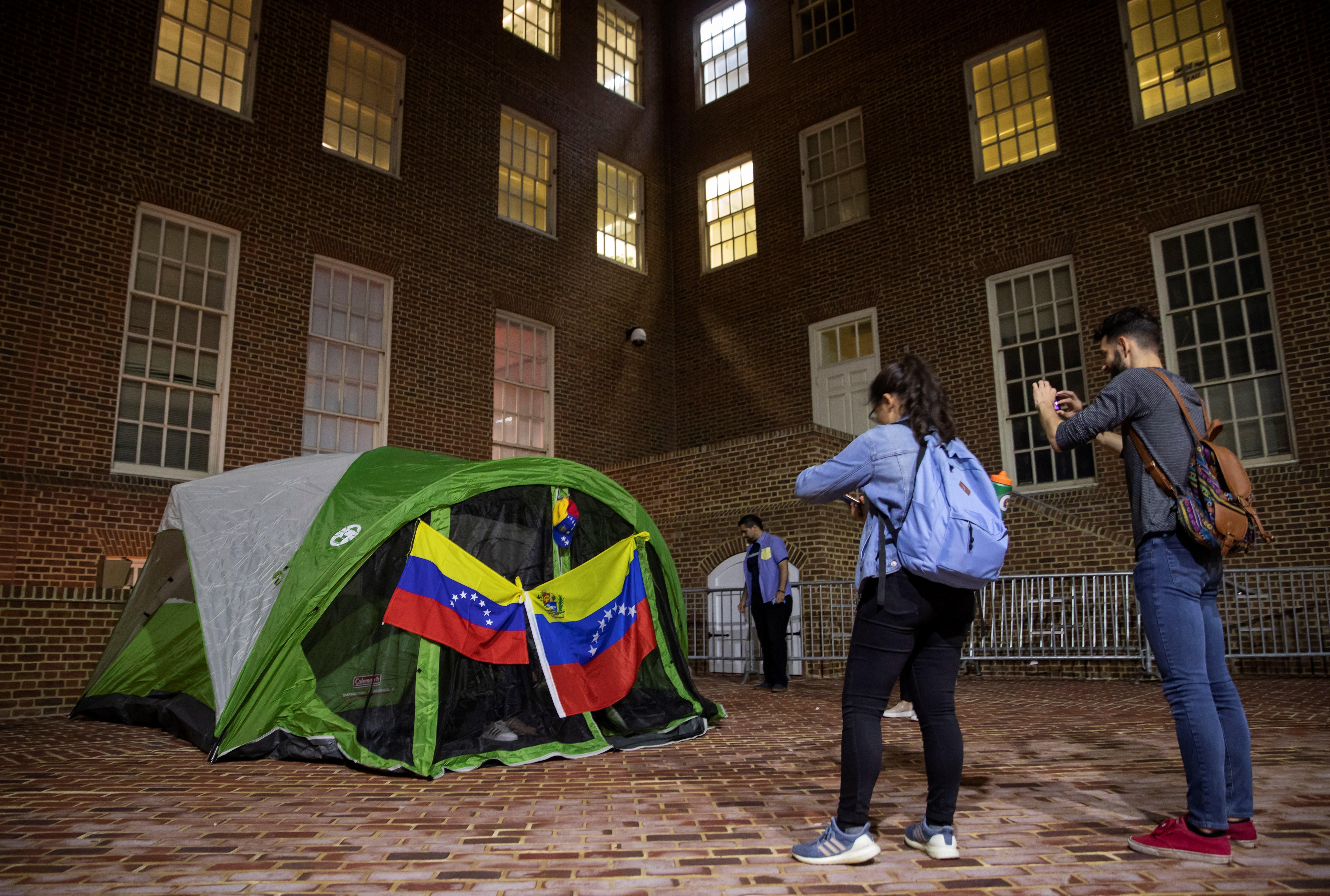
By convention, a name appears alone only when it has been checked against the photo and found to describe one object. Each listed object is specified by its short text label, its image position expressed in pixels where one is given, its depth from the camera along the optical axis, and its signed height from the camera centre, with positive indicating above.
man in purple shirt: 8.60 -0.08
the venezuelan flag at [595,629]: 5.32 -0.21
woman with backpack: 2.75 -0.20
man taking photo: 2.73 -0.09
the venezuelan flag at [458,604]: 4.90 -0.03
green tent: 4.81 -0.18
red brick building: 9.37 +4.76
